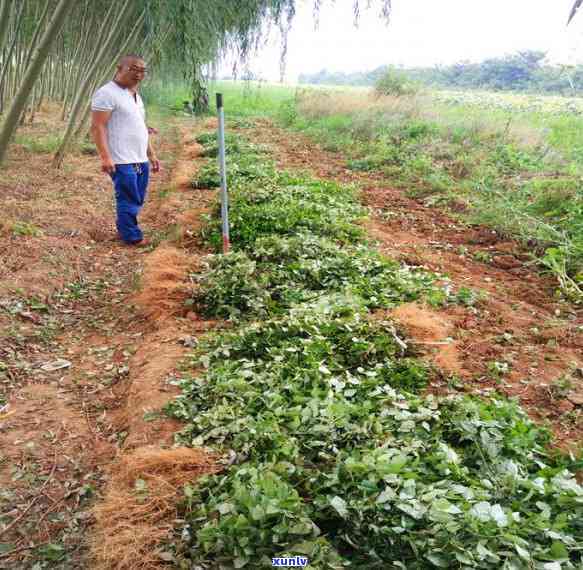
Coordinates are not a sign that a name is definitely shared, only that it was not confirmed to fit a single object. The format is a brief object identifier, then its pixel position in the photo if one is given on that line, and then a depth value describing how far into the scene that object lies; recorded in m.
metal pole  4.86
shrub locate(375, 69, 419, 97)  18.62
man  5.03
